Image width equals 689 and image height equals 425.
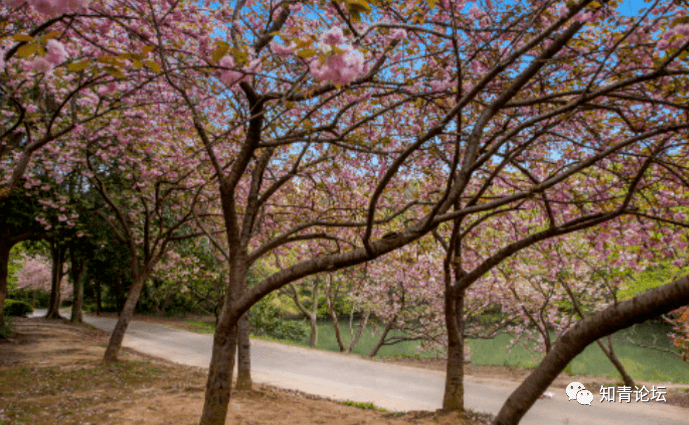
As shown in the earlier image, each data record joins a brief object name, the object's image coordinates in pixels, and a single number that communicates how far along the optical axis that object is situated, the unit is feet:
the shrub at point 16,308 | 77.32
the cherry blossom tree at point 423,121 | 9.89
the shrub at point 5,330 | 40.02
